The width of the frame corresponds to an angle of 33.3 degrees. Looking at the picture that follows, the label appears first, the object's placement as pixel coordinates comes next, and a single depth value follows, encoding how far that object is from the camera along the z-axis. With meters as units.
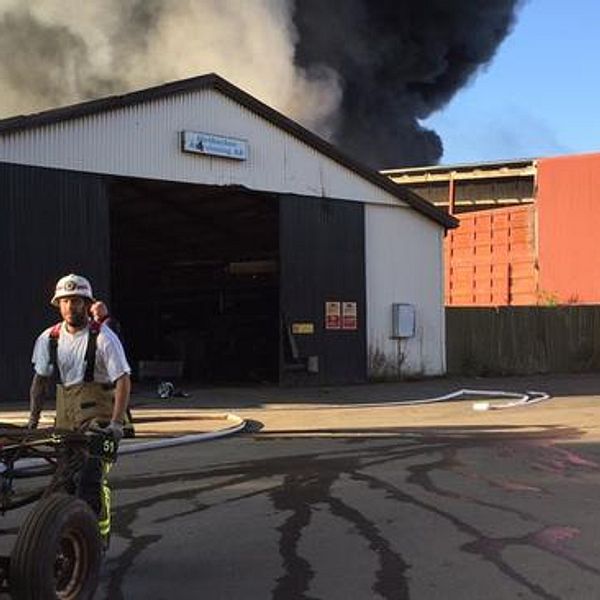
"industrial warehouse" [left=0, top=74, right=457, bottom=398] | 19.23
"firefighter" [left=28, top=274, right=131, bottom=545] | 5.63
